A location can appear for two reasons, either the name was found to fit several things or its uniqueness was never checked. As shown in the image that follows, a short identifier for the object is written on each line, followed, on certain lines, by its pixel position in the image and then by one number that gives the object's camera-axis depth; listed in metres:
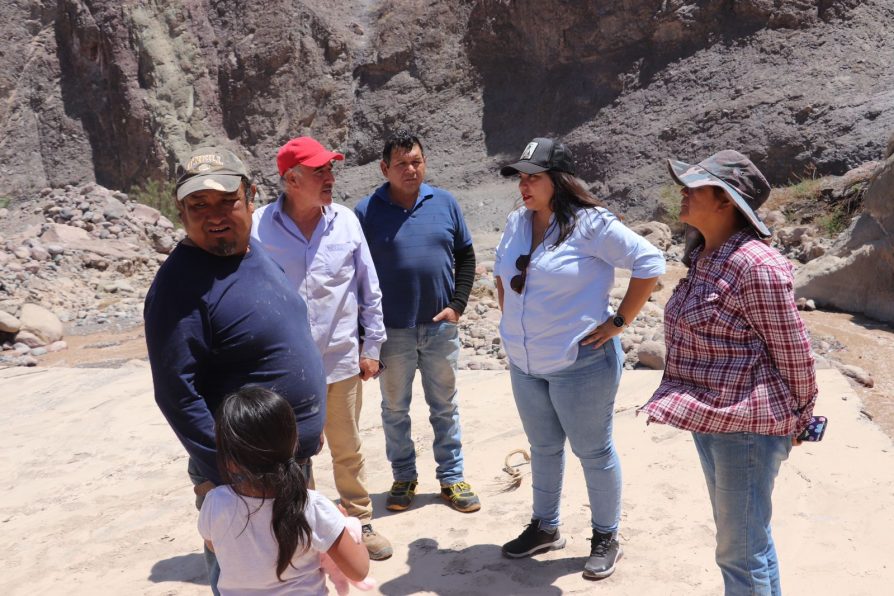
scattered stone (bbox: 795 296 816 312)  8.05
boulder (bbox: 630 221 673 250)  11.82
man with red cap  3.30
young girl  1.96
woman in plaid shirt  2.26
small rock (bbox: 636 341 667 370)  6.65
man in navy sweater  2.18
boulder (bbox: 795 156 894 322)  7.66
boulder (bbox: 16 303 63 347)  9.91
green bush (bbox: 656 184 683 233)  13.02
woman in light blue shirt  3.04
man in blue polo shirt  3.79
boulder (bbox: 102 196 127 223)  14.73
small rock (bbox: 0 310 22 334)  9.64
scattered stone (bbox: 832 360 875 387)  5.97
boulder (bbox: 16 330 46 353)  9.68
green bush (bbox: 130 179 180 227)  16.38
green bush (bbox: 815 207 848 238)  10.24
